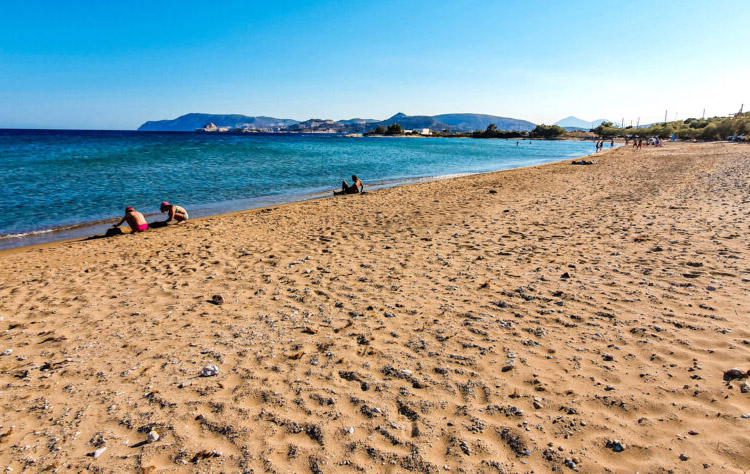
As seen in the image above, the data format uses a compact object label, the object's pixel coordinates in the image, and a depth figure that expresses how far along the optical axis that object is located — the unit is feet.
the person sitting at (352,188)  58.90
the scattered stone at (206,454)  9.29
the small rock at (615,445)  9.10
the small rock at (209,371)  12.85
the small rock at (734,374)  11.27
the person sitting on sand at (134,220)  36.86
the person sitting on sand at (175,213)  39.27
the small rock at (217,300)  18.67
